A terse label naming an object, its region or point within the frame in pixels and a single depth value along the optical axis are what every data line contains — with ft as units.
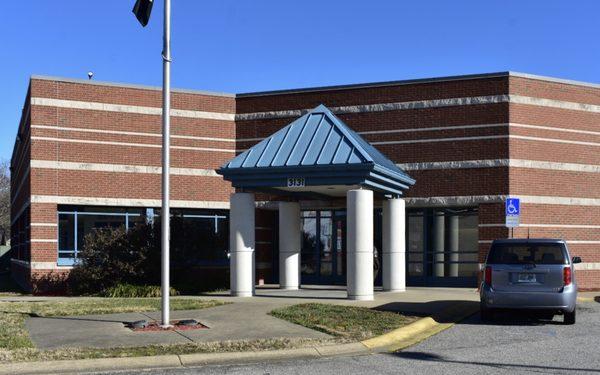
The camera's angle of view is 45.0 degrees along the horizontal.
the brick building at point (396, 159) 71.87
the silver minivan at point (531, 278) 43.29
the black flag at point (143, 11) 42.93
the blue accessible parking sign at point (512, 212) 61.41
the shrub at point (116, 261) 67.21
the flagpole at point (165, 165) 40.52
